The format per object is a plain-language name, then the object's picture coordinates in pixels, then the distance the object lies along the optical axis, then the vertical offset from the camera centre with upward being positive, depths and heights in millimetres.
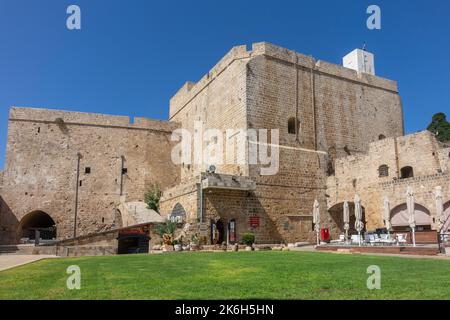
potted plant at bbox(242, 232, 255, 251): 15790 -788
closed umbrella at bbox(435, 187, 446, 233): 13088 +481
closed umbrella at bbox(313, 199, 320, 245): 17072 +189
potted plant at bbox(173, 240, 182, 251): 14952 -993
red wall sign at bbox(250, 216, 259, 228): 18438 -123
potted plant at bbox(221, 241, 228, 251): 15175 -1062
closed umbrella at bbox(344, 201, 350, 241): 16172 +221
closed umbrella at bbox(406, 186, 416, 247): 12711 +443
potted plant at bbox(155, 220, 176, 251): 15602 -526
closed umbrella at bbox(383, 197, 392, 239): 14280 +342
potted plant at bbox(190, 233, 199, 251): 15380 -919
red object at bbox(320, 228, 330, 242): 18969 -753
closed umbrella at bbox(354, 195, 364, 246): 14625 +167
